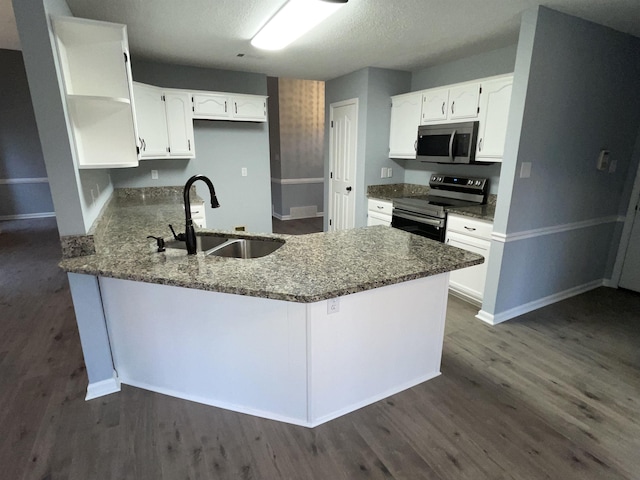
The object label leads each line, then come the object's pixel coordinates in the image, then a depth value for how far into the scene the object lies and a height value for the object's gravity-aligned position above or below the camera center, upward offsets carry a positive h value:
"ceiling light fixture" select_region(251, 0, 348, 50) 2.15 +0.95
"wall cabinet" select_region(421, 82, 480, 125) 3.21 +0.54
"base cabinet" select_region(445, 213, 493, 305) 3.02 -0.80
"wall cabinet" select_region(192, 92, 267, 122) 3.87 +0.57
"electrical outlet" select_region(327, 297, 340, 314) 1.70 -0.73
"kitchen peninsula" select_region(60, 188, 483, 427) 1.66 -0.87
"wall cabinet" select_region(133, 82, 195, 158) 3.47 +0.35
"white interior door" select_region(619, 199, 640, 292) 3.49 -1.06
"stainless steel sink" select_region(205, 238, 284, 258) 2.23 -0.60
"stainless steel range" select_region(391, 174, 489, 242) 3.43 -0.47
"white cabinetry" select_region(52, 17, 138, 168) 1.87 +0.38
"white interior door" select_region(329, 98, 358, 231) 4.44 -0.08
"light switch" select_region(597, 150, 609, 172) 3.08 -0.01
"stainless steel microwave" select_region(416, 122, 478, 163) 3.26 +0.15
